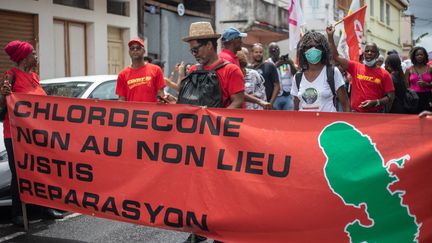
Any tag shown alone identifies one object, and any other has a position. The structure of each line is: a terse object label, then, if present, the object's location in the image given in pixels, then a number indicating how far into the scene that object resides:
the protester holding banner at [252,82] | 6.98
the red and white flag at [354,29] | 8.93
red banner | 3.66
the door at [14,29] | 13.12
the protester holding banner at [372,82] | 6.42
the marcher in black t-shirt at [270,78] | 8.41
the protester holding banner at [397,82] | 7.56
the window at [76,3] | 14.83
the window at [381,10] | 40.41
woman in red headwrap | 5.36
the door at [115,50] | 16.92
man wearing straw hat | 4.50
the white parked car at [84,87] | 7.36
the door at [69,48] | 14.78
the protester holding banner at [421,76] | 8.46
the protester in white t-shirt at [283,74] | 9.54
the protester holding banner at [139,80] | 6.26
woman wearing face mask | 5.09
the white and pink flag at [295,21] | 10.49
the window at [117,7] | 16.80
